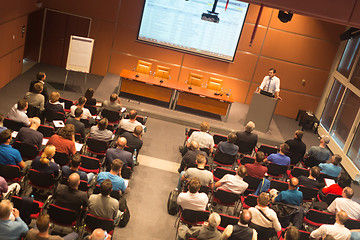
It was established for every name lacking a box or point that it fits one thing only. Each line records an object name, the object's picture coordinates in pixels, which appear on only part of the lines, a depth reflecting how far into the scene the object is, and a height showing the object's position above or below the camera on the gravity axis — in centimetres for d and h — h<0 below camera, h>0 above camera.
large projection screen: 1283 -80
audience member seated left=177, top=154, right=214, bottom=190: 685 -265
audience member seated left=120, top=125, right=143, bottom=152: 763 -264
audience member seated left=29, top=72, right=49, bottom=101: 900 -247
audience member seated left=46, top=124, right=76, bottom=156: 674 -265
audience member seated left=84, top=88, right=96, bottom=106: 899 -253
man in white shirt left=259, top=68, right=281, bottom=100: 1144 -166
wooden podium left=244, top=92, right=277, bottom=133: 1093 -232
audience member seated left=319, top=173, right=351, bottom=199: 761 -258
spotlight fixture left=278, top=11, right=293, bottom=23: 998 +16
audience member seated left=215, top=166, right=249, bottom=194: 683 -265
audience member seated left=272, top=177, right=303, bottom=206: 673 -257
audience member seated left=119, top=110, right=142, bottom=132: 827 -261
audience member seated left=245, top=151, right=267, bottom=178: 743 -256
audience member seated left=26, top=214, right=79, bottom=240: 459 -285
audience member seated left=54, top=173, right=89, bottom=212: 551 -282
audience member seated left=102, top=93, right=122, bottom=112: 915 -260
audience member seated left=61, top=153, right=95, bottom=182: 603 -275
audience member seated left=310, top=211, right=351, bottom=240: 605 -265
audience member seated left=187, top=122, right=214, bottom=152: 832 -255
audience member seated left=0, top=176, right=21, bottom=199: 542 -299
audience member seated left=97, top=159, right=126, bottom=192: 612 -274
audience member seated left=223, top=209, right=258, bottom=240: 547 -269
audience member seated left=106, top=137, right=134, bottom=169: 686 -269
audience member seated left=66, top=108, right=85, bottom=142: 755 -260
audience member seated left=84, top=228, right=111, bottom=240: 476 -277
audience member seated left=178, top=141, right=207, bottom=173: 753 -264
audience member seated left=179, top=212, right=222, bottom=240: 531 -274
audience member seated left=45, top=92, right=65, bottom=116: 816 -260
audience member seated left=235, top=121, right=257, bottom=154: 888 -248
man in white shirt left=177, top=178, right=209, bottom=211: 617 -277
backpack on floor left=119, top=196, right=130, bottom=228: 628 -335
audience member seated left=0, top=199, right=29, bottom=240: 467 -289
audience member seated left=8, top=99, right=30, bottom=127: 729 -259
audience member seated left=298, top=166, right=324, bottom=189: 747 -254
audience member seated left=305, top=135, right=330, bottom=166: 877 -237
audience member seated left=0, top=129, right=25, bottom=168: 605 -271
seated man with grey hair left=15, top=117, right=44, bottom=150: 668 -268
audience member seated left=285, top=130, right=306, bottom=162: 897 -240
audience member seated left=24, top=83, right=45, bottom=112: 823 -257
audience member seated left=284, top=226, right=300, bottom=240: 543 -253
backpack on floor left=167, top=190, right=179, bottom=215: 717 -338
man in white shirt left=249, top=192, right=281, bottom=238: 599 -272
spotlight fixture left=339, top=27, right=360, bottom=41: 1162 +18
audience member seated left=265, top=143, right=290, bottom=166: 813 -249
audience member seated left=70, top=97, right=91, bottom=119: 808 -256
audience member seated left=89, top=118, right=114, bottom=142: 748 -264
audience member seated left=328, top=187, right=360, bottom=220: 682 -255
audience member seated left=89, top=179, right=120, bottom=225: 551 -281
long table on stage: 1155 -259
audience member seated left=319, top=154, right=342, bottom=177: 822 -245
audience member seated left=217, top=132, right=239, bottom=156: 815 -254
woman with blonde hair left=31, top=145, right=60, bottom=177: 600 -273
